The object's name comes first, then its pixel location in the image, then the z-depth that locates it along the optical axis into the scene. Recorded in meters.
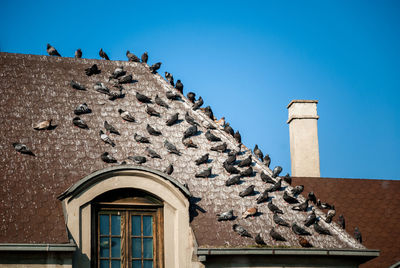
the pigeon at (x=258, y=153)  20.52
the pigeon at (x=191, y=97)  20.66
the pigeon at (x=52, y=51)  20.97
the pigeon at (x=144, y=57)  21.31
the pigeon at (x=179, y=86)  20.67
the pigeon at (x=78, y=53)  21.07
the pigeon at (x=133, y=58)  21.36
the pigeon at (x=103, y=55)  21.56
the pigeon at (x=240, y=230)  16.30
